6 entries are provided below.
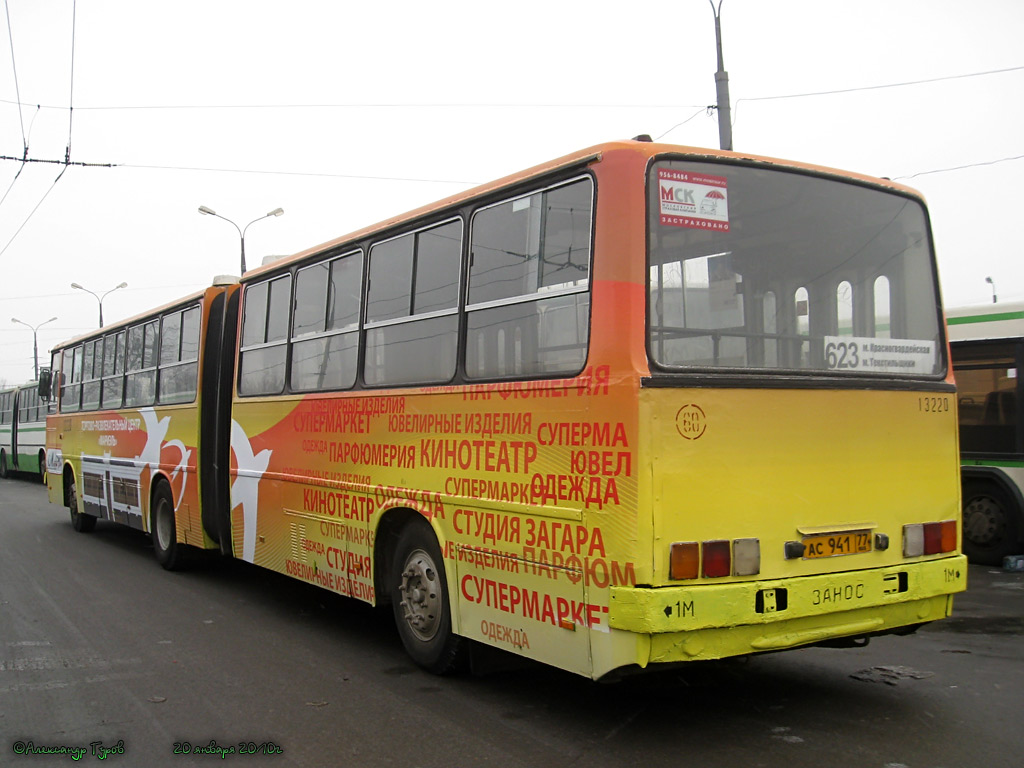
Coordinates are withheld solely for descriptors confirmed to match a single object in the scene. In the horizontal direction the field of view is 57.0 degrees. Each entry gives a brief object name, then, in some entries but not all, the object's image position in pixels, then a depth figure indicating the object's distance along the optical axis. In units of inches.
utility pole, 520.7
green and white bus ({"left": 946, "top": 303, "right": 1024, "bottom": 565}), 408.2
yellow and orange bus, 176.6
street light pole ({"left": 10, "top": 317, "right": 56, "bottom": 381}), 2244.3
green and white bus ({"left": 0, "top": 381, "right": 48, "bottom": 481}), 1141.1
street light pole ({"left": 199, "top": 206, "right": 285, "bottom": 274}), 1145.4
